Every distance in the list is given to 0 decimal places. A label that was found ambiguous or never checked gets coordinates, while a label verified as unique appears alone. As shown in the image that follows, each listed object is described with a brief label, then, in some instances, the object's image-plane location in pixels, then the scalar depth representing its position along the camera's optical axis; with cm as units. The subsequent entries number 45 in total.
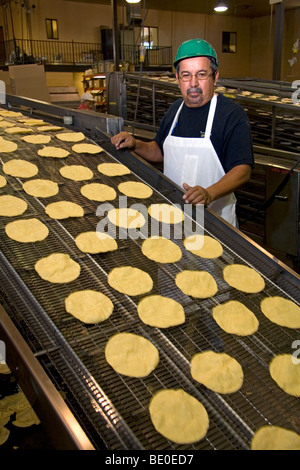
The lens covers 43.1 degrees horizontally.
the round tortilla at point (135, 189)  184
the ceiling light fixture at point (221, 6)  967
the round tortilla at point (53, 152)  207
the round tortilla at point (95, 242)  145
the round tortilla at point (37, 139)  223
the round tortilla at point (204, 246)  155
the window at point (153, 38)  1867
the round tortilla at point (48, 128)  250
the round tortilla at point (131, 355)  104
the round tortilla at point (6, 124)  257
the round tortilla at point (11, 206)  159
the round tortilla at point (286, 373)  106
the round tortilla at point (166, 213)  171
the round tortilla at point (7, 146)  209
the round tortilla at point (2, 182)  176
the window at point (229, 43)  1913
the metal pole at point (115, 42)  509
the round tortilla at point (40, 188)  175
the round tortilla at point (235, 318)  121
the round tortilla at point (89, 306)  117
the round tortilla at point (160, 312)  120
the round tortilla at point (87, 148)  212
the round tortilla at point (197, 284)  135
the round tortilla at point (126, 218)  164
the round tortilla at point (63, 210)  161
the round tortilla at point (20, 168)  186
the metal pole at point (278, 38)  656
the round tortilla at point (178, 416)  91
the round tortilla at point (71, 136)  228
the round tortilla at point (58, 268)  130
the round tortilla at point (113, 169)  196
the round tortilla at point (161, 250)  147
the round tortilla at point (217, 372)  104
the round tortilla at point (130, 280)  131
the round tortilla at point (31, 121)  269
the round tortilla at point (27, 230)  145
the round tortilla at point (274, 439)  90
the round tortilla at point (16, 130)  241
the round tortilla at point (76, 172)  190
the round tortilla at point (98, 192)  177
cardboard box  442
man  194
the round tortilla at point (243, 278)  141
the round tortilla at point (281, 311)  127
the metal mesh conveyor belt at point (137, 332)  93
